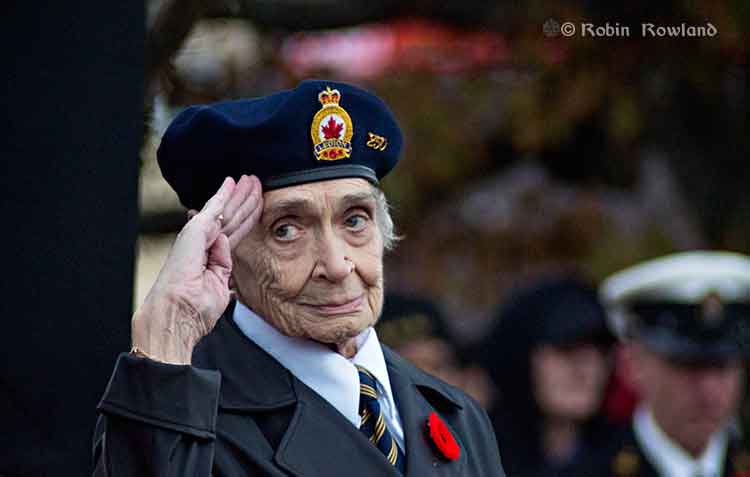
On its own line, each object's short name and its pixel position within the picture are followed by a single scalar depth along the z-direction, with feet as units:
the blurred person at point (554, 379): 50.08
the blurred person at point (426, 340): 50.42
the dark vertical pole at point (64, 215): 24.30
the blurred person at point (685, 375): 44.32
